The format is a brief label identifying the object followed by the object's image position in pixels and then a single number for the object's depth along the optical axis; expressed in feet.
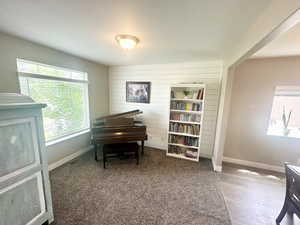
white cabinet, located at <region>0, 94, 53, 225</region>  3.63
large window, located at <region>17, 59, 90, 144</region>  7.17
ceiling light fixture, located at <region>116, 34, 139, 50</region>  5.80
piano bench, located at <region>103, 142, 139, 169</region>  8.87
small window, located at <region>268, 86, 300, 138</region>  8.54
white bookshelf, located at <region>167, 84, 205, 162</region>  10.00
